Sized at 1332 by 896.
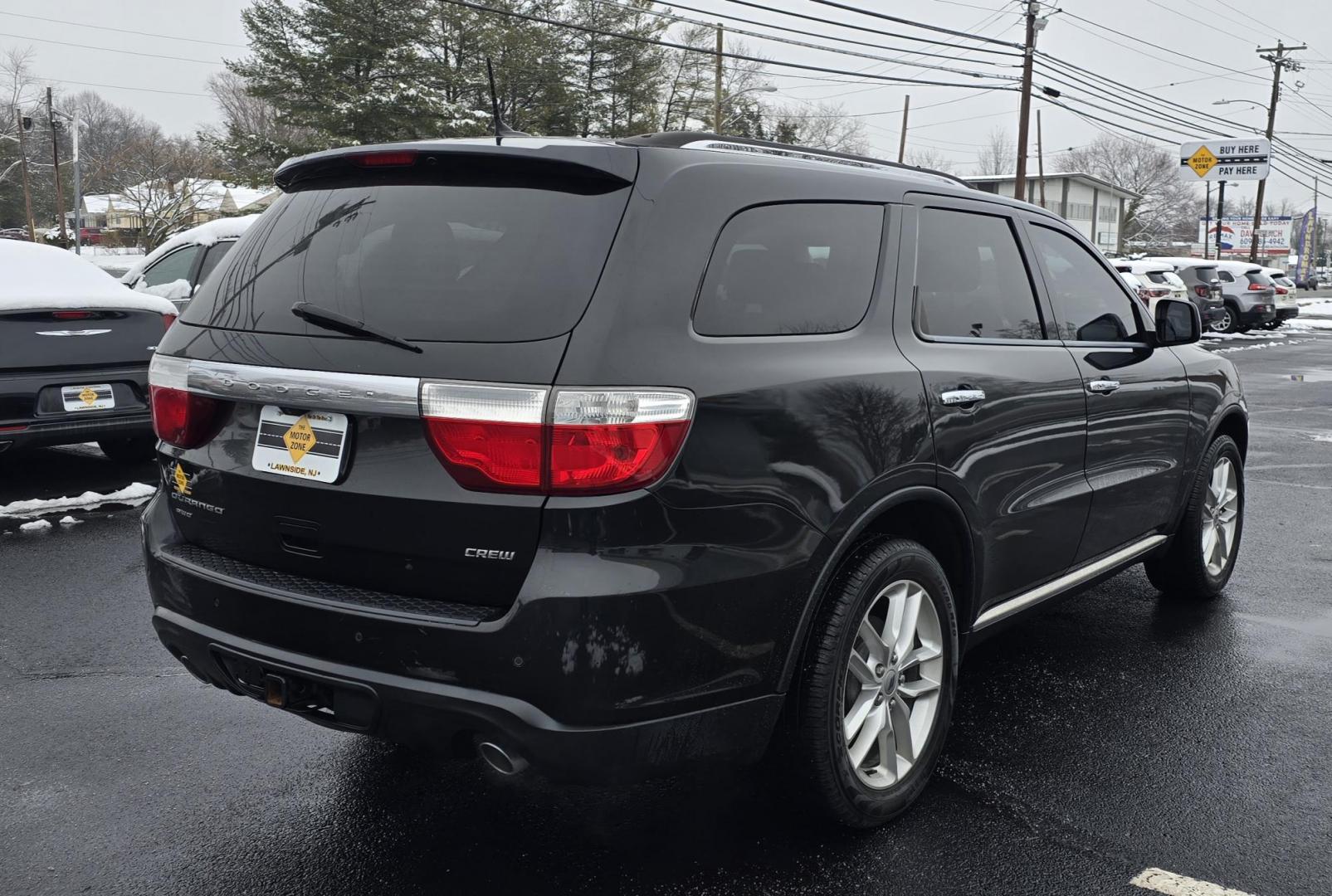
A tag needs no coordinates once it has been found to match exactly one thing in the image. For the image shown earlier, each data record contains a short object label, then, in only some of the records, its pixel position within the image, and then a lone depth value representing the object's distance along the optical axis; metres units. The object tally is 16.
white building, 75.26
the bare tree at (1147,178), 105.81
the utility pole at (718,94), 37.88
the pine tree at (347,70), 36.19
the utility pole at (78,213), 46.16
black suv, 2.35
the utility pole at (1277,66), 57.31
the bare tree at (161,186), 46.12
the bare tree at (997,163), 105.25
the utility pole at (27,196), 52.85
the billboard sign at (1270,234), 90.88
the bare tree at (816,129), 59.97
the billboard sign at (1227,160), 52.59
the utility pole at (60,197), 53.80
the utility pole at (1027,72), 34.56
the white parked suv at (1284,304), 29.78
